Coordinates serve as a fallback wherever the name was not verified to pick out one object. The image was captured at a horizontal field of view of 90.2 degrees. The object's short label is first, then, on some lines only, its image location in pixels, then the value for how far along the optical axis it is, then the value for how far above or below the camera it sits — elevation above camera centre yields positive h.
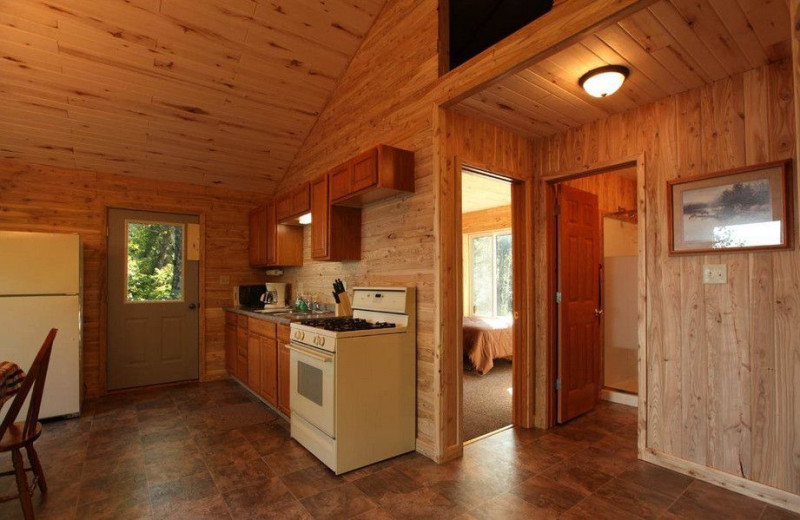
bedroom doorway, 3.74 -0.69
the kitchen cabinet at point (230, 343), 4.79 -0.91
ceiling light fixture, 2.28 +1.09
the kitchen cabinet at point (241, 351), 4.38 -0.93
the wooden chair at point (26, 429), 1.88 -0.85
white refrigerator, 3.39 -0.31
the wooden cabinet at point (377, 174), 2.81 +0.69
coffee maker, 4.71 -0.33
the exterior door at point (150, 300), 4.50 -0.37
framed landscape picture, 2.20 +0.33
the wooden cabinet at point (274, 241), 4.61 +0.32
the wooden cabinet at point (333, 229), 3.49 +0.35
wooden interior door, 3.43 -0.32
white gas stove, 2.53 -0.79
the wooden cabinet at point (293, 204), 3.93 +0.68
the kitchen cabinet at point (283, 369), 3.39 -0.87
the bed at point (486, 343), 5.00 -0.98
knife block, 3.57 -0.35
